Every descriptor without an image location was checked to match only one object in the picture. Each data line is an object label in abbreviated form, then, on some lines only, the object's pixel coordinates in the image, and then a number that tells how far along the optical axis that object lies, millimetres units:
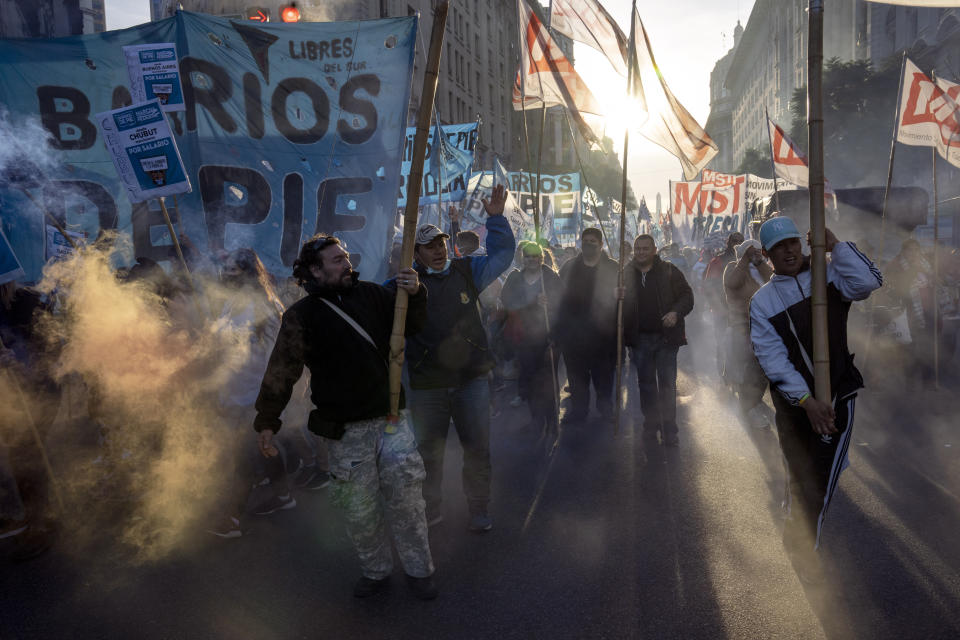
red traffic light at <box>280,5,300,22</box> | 11047
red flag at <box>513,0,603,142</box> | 7133
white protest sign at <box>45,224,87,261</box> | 6047
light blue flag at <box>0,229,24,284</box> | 4293
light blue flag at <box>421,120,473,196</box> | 11789
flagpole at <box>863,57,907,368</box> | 7612
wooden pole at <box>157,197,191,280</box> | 4773
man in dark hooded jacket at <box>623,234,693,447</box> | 6133
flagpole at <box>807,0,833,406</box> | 3256
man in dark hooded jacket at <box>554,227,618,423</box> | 6664
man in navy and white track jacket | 3350
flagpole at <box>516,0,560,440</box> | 6407
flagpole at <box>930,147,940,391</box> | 7551
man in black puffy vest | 4250
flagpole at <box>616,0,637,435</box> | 6047
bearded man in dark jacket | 3443
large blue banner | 6320
